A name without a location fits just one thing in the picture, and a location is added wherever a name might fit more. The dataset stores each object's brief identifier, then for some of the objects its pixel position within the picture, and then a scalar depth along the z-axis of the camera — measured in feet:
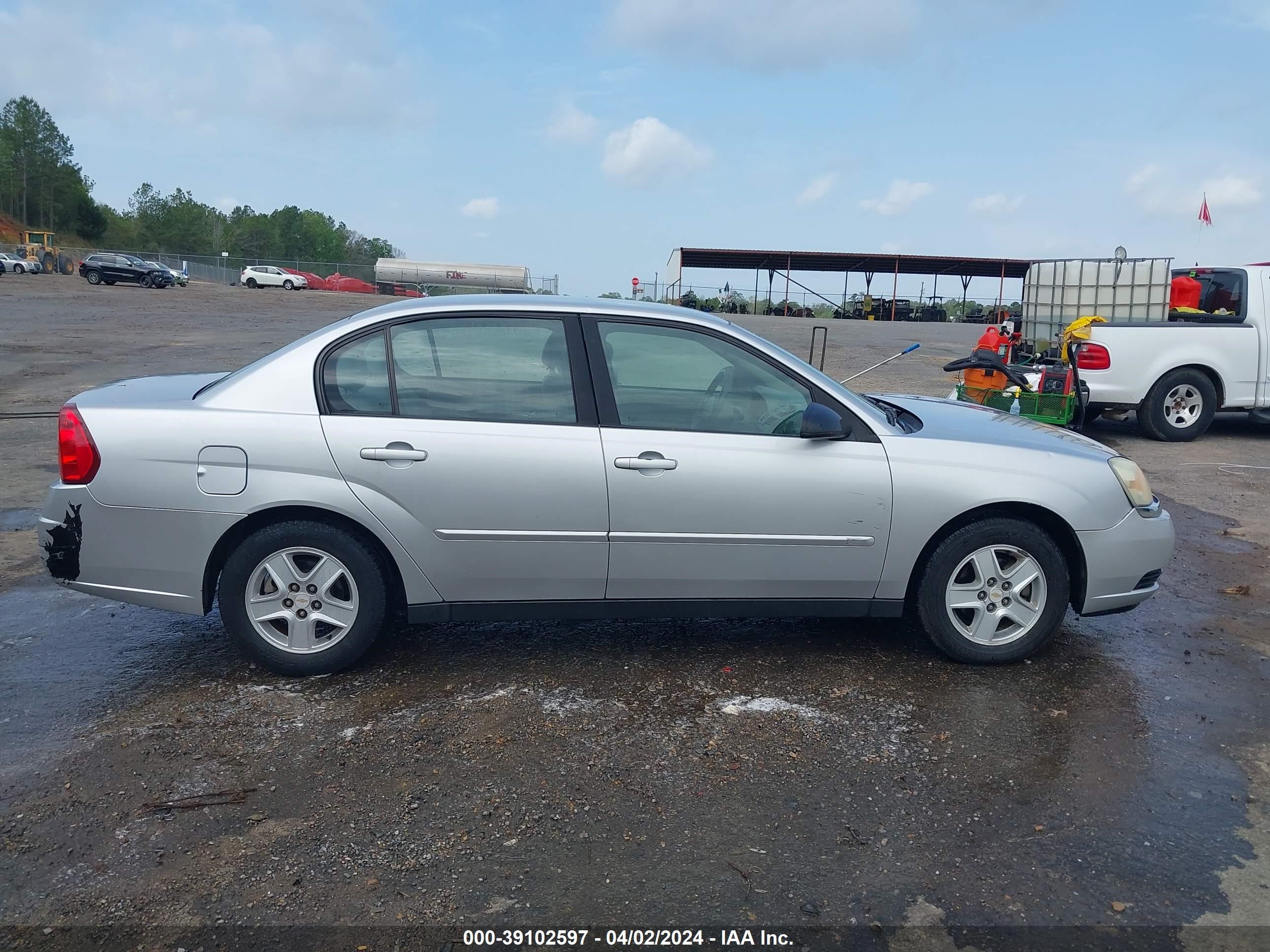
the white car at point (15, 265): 172.96
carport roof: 152.46
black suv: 154.10
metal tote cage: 37.11
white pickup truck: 34.94
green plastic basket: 27.68
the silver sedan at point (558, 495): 13.91
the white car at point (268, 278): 194.70
